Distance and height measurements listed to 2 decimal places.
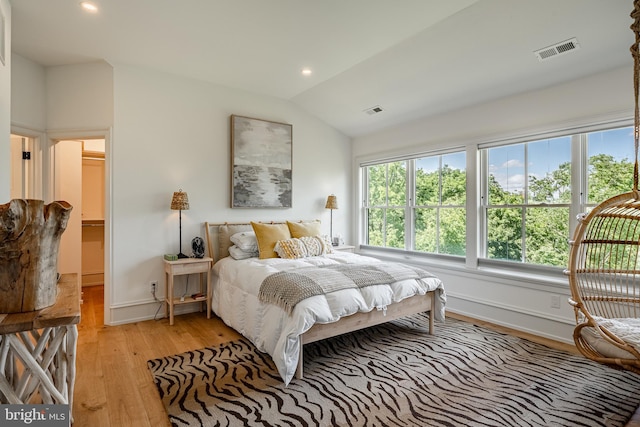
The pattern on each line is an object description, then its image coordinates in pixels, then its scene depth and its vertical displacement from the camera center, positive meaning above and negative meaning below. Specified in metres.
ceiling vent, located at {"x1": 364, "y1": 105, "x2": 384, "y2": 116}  4.40 +1.39
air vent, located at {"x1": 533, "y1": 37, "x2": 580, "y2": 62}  2.69 +1.39
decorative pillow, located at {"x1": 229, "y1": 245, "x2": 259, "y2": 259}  3.79 -0.50
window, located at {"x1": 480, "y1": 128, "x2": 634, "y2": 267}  2.98 +0.25
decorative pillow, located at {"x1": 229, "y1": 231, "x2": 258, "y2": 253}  3.84 -0.36
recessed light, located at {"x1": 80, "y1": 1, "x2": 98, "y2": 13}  2.48 +1.58
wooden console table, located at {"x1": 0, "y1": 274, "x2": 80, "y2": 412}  1.36 -0.64
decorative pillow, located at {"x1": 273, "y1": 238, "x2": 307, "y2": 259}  3.71 -0.43
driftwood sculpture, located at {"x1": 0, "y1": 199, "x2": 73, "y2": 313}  1.36 -0.17
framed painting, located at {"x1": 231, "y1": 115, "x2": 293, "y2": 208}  4.21 +0.65
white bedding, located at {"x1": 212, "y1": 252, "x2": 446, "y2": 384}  2.31 -0.76
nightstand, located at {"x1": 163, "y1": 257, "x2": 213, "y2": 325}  3.49 -0.69
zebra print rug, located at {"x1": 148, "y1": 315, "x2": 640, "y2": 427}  1.96 -1.22
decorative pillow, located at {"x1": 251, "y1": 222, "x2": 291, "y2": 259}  3.77 -0.30
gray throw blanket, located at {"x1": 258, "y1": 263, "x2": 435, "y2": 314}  2.49 -0.57
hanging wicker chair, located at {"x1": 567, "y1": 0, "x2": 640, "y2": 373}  1.85 -0.64
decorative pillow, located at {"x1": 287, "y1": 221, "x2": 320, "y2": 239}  4.18 -0.24
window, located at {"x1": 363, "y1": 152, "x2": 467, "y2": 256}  4.15 +0.11
